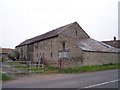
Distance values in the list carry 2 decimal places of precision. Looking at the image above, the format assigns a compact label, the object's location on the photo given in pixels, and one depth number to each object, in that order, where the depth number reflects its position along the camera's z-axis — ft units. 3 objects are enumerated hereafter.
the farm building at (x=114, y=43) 76.73
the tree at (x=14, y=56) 79.48
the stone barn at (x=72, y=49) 44.07
